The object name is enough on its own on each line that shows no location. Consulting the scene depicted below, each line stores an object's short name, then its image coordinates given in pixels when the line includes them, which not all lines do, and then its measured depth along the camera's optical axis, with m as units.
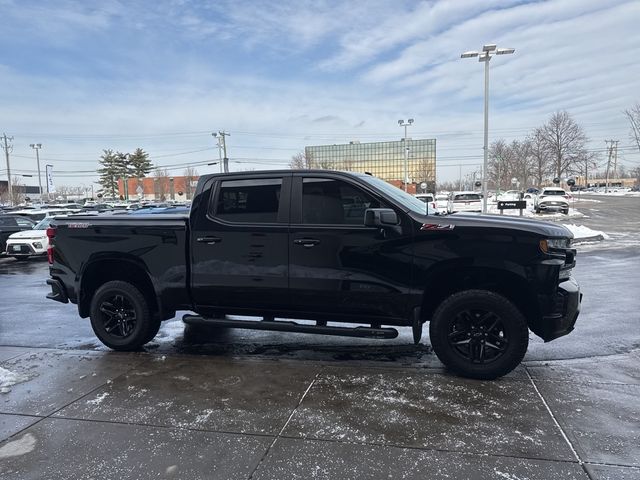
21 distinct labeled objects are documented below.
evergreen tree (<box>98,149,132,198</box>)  103.12
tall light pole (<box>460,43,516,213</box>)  23.59
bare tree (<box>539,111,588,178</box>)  47.19
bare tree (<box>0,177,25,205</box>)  73.88
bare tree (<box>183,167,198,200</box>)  79.62
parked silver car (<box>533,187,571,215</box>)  32.19
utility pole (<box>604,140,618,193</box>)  83.81
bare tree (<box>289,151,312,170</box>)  67.31
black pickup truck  4.48
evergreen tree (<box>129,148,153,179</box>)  104.75
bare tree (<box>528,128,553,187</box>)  49.50
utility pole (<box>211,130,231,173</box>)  55.68
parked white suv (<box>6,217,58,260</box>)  15.98
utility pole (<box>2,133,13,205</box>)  66.49
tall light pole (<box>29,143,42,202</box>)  71.62
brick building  85.40
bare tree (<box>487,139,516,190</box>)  59.50
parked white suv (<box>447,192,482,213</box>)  35.92
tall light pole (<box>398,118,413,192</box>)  44.91
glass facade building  92.69
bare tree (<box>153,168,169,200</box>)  88.12
